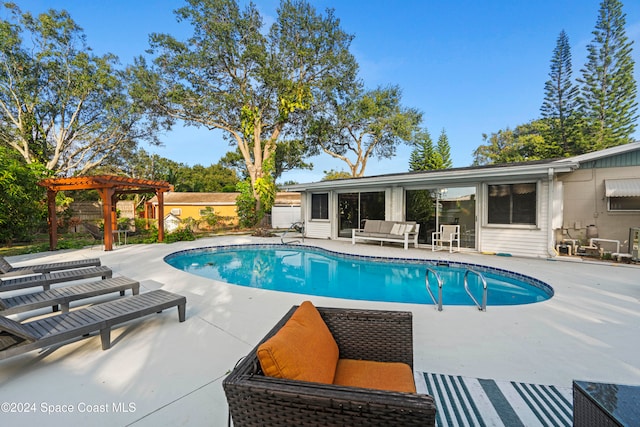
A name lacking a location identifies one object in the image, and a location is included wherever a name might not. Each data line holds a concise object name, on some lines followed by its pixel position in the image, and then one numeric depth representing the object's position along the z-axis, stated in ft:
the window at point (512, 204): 24.93
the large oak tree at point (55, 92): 50.67
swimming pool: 17.54
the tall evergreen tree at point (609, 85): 50.19
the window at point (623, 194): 22.71
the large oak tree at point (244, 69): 47.85
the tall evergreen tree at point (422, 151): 77.20
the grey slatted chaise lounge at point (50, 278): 12.99
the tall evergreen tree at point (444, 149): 82.58
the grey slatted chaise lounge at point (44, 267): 15.06
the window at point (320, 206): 39.88
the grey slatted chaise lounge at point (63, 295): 10.11
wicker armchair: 3.52
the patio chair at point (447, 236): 28.66
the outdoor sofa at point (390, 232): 30.58
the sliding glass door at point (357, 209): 35.14
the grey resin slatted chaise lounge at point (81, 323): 7.25
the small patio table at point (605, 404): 4.08
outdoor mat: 5.85
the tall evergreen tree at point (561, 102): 56.44
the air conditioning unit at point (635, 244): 21.45
